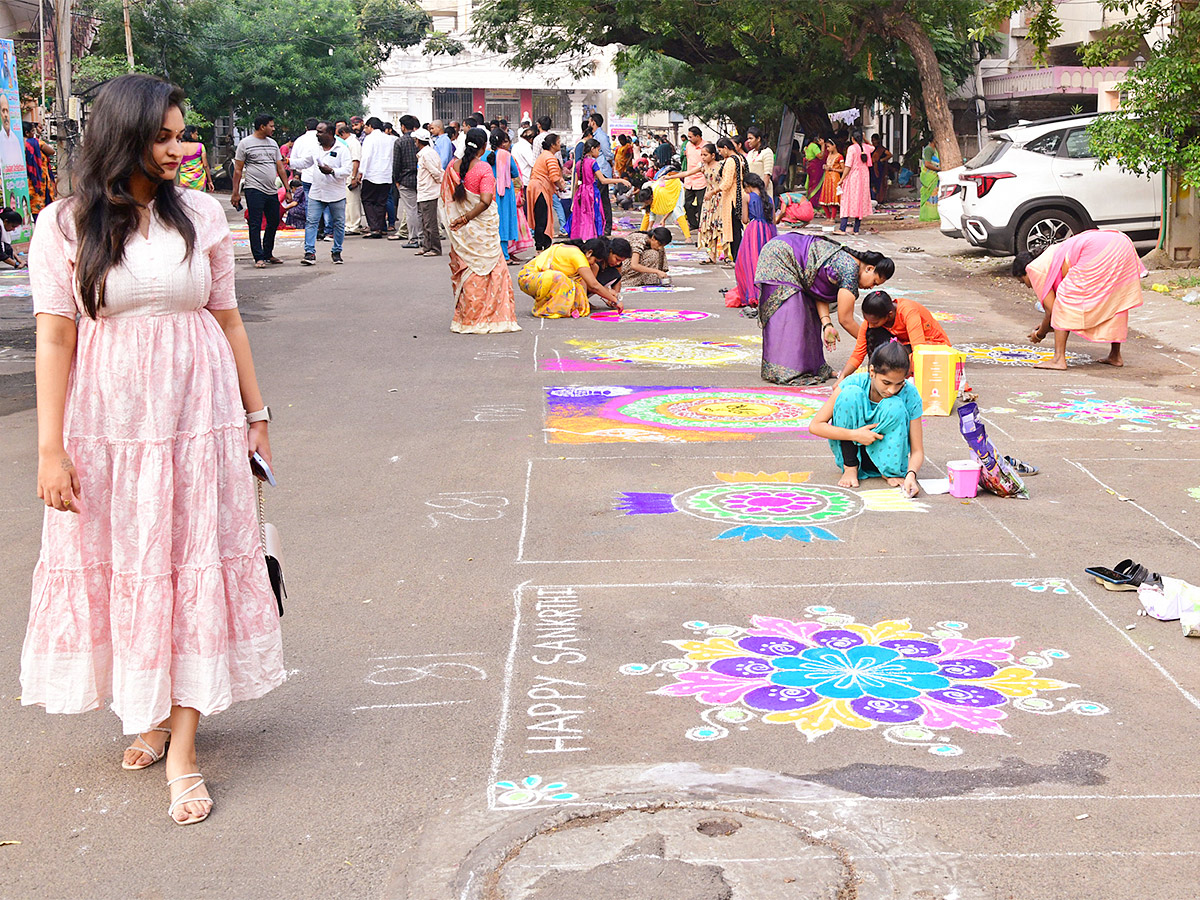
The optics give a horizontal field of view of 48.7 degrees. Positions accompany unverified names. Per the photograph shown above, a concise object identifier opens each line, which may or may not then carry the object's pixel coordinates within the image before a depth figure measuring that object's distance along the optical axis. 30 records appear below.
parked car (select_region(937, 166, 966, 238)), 15.64
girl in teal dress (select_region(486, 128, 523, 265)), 13.32
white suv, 14.13
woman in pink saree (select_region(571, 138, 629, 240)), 16.44
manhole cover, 2.79
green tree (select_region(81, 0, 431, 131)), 31.92
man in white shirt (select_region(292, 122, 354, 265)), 15.16
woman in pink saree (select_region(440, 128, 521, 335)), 10.52
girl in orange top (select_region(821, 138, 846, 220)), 21.86
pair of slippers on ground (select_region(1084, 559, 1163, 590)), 4.58
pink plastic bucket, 5.82
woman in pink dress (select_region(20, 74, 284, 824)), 3.05
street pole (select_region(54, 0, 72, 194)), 14.43
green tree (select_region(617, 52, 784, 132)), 28.36
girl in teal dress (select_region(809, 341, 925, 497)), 5.89
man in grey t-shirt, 14.55
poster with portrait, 14.82
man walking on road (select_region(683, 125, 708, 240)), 19.25
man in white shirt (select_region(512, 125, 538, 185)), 18.45
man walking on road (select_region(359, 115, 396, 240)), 18.12
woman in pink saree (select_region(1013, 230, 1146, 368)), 8.73
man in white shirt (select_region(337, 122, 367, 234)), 18.92
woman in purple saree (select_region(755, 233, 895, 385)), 8.03
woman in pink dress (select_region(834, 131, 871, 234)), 19.57
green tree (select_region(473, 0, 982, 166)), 20.11
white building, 63.50
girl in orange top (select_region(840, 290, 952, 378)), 6.95
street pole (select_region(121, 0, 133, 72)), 26.61
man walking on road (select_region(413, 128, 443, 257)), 15.38
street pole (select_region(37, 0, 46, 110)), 16.86
